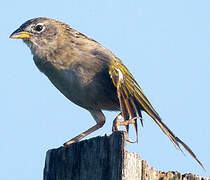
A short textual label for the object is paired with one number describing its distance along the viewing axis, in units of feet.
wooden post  23.82
